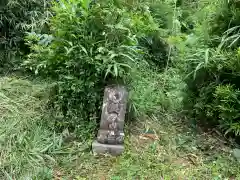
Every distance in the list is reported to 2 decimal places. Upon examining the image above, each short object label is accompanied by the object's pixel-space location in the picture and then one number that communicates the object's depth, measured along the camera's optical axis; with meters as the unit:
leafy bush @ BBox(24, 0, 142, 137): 2.85
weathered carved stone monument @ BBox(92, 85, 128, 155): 2.86
